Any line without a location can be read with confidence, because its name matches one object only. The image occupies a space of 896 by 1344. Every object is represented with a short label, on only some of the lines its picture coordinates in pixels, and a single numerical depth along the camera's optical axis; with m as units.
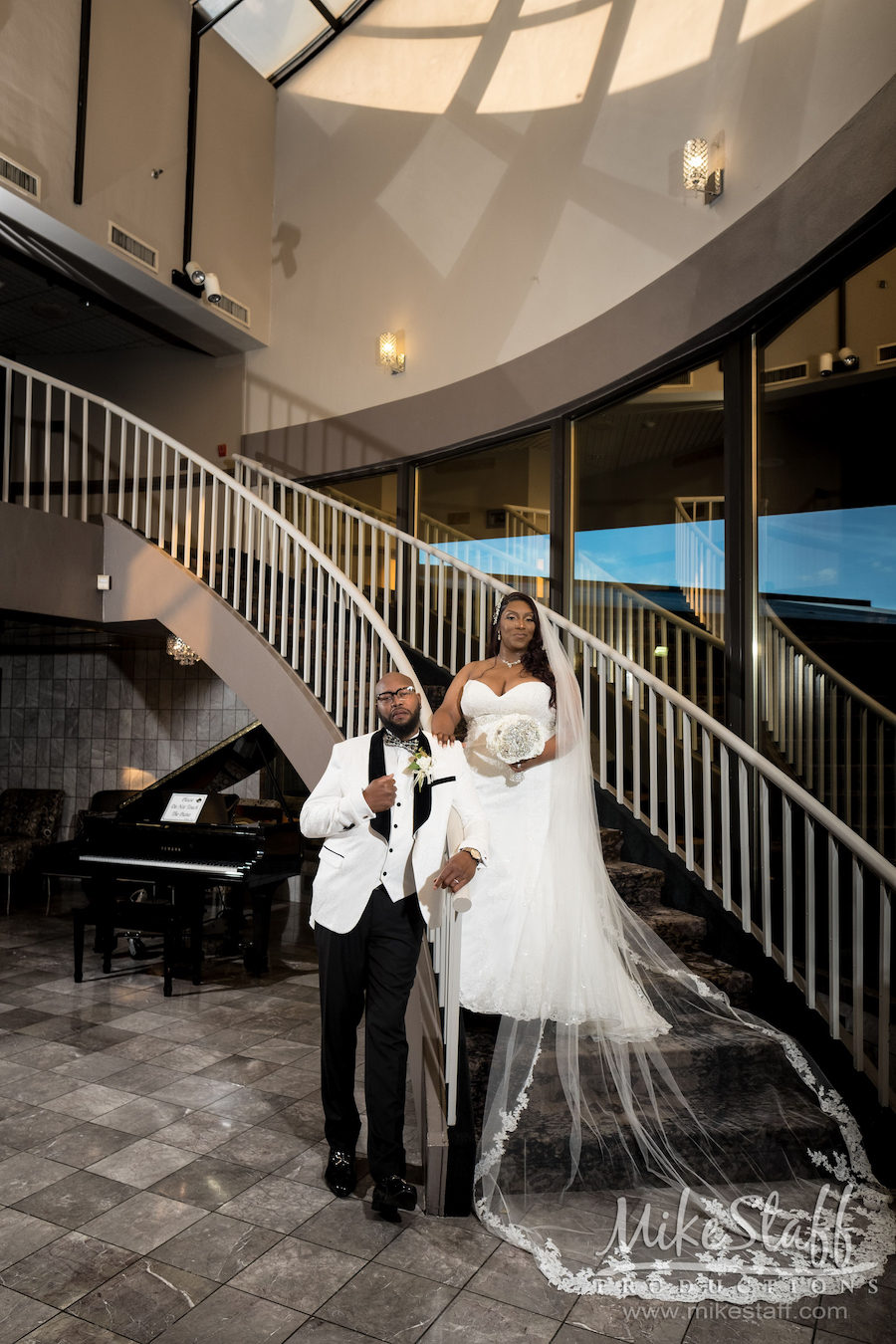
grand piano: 6.25
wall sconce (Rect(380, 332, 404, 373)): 8.44
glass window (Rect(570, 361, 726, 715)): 5.80
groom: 3.10
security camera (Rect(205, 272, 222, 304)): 8.78
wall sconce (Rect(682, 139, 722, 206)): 5.72
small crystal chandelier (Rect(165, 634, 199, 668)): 8.69
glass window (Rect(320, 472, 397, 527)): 8.76
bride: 2.87
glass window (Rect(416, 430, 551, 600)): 7.43
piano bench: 6.11
